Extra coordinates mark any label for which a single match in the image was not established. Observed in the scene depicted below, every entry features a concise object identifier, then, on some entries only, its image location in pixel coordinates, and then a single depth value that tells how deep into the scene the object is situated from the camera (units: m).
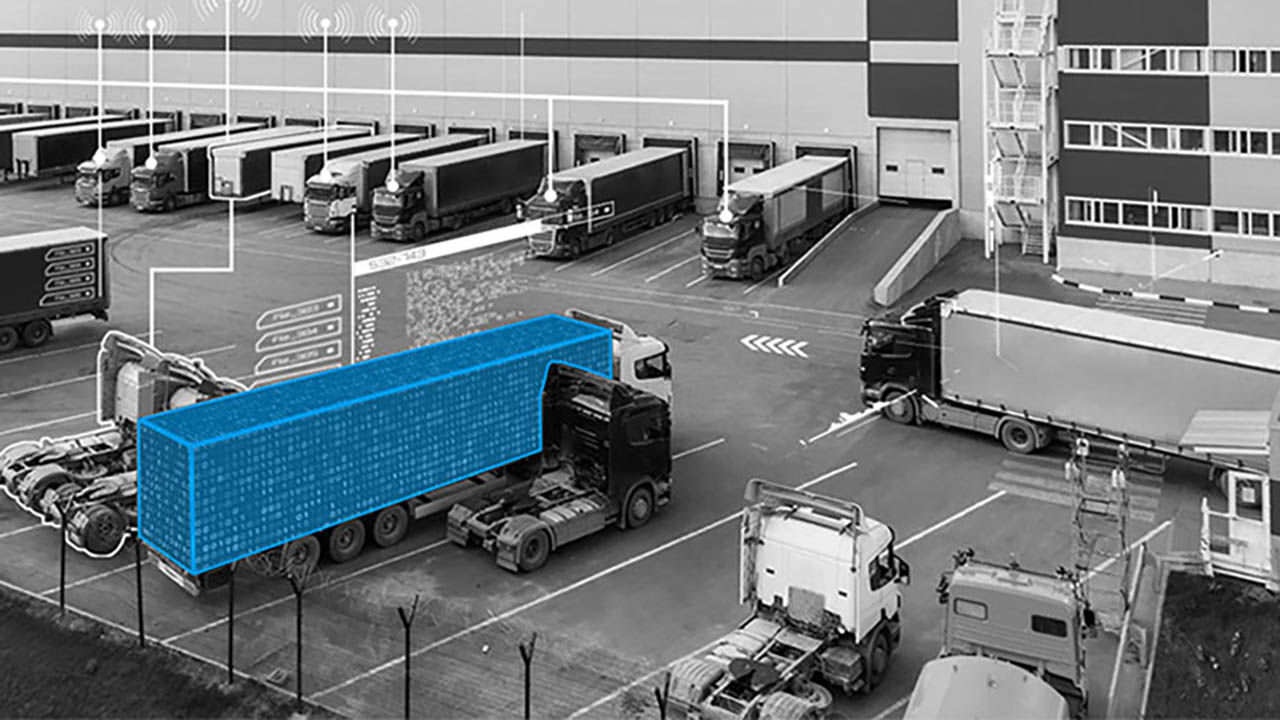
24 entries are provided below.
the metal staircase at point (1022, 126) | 43.00
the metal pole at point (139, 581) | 19.08
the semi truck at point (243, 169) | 55.84
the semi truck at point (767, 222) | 42.44
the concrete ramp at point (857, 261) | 40.44
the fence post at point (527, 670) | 15.80
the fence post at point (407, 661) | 16.40
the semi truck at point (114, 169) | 58.59
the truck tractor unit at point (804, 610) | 16.92
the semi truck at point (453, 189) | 49.44
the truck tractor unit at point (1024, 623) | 16.56
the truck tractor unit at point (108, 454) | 22.33
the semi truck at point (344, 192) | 50.78
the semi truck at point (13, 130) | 65.31
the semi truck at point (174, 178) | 56.72
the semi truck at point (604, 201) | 46.00
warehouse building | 39.84
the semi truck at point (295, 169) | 53.94
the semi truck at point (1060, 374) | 24.62
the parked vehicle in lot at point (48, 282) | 35.41
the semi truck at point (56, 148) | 63.62
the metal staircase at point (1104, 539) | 20.33
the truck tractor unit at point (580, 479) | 22.23
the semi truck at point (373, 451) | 19.91
